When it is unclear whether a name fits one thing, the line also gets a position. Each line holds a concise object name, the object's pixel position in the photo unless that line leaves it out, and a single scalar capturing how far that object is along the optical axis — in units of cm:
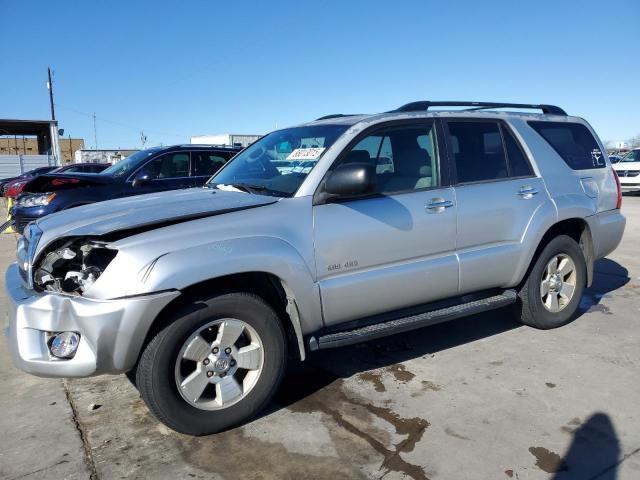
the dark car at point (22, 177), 2232
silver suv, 283
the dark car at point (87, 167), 1870
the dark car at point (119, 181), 756
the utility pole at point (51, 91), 3883
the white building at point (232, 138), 2883
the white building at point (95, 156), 4131
